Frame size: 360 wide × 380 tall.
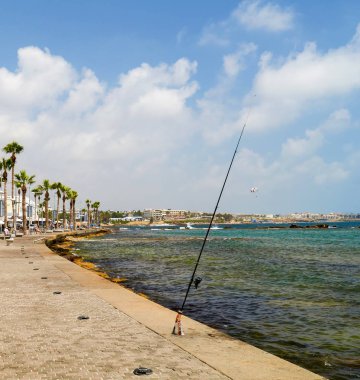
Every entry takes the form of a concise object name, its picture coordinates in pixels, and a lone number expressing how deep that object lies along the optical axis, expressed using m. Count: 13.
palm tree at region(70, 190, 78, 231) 125.50
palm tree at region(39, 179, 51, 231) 98.95
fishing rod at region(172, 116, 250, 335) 9.37
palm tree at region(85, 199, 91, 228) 161.62
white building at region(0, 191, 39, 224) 102.25
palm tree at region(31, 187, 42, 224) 121.97
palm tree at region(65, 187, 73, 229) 118.66
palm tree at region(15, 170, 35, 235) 71.80
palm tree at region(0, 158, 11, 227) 65.55
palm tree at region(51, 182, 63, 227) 104.94
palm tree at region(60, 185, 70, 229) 111.28
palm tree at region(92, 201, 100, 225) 185.88
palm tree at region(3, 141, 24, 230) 62.22
